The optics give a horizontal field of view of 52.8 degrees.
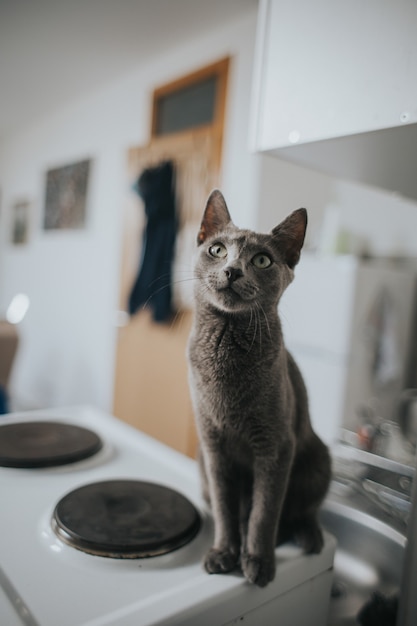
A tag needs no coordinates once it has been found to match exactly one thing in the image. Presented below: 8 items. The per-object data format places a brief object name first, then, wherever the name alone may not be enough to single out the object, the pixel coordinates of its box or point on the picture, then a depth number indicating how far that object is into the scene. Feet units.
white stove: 1.50
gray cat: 1.72
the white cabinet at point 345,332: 6.12
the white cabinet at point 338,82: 1.60
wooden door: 6.45
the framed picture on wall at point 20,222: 14.87
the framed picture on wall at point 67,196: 11.85
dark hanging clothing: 4.17
